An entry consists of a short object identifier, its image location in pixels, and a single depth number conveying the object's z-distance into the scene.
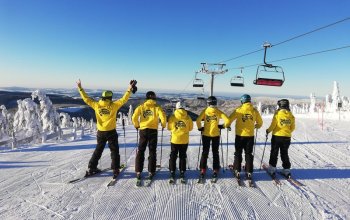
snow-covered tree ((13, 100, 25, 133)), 36.77
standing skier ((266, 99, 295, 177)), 7.91
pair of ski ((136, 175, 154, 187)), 7.12
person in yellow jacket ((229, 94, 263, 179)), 7.63
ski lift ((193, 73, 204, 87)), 25.84
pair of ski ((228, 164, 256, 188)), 7.24
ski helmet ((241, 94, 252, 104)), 7.71
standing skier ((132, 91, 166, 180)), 7.43
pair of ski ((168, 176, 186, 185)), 7.25
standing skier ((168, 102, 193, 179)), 7.40
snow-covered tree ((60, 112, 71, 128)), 68.78
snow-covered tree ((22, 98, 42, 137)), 27.72
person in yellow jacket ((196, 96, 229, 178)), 7.59
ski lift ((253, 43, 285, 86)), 13.08
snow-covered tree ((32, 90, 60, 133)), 30.97
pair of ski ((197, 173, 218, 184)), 7.39
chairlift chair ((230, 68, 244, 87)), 21.85
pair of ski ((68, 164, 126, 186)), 7.26
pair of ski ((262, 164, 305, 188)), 7.36
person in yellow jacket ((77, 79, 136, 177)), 7.61
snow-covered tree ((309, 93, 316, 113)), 59.69
